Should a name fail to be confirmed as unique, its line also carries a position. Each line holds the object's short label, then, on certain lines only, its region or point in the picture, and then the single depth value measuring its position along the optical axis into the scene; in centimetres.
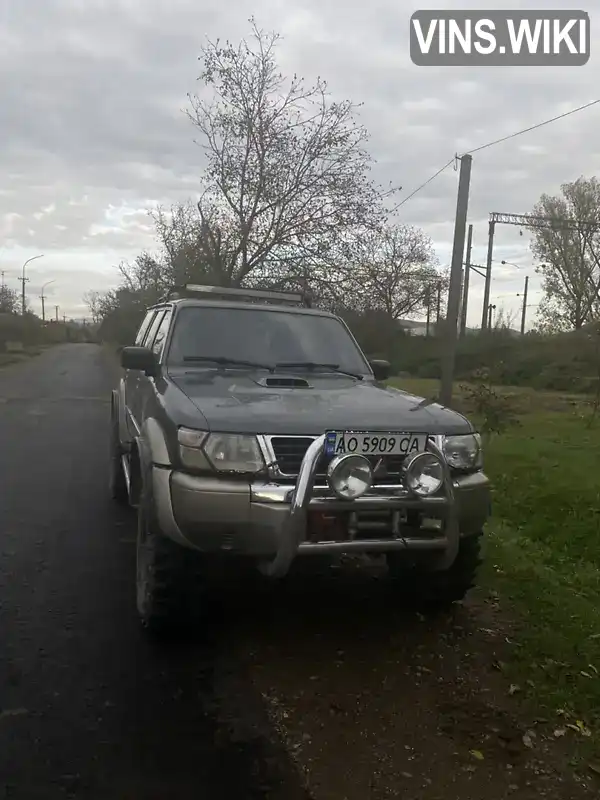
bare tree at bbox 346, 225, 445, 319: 1761
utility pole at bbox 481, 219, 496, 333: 3312
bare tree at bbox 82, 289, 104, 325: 9790
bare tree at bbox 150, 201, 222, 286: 1922
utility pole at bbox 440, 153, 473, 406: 1044
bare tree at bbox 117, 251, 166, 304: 2480
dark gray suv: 342
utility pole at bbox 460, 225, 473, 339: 3104
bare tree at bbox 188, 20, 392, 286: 1712
